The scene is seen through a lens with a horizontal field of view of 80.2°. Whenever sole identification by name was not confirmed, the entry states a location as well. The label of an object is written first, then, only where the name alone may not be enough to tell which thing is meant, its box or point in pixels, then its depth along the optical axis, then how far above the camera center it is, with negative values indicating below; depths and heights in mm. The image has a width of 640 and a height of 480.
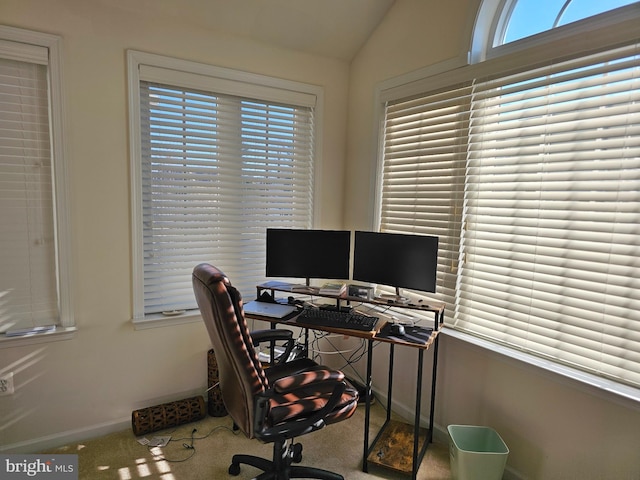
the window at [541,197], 1661 +113
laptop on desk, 2300 -615
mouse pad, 2029 -663
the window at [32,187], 2078 +95
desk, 2041 -1131
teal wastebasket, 1864 -1221
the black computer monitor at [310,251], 2576 -267
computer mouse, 2104 -645
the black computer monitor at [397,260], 2223 -282
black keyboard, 2158 -631
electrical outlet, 2094 -995
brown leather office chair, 1481 -786
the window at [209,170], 2455 +279
